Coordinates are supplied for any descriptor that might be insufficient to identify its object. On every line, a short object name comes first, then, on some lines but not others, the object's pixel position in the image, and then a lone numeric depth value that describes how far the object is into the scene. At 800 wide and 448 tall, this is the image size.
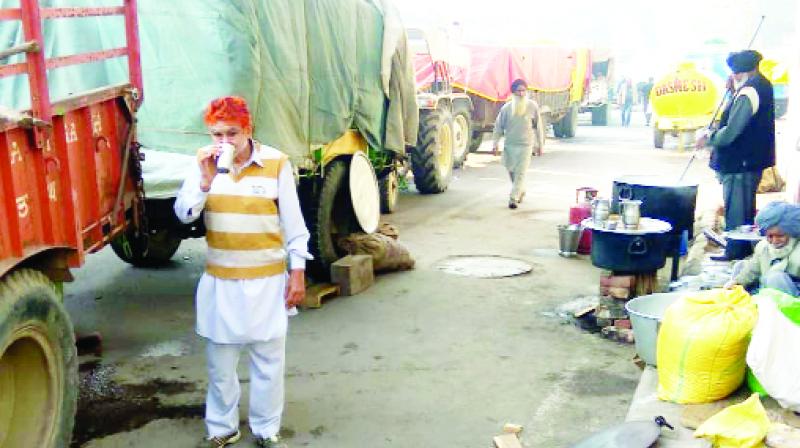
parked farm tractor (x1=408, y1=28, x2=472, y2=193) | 12.51
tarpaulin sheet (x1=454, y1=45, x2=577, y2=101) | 16.28
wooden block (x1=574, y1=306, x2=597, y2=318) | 6.38
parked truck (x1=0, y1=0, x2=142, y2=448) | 3.12
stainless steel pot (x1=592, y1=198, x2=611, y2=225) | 6.17
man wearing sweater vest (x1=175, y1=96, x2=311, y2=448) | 3.86
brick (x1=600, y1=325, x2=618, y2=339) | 5.92
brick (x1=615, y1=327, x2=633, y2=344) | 5.82
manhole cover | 7.87
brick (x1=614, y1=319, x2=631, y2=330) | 5.94
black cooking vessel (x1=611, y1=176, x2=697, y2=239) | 6.86
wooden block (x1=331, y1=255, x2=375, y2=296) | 6.99
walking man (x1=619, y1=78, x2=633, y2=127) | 28.58
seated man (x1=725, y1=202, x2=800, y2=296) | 4.51
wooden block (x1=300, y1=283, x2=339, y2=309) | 6.66
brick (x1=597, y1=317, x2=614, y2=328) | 6.04
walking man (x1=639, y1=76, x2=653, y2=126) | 28.62
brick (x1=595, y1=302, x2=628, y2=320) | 6.02
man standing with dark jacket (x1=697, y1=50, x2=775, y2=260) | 6.80
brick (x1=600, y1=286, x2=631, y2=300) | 5.96
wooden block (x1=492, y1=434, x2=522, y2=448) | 4.16
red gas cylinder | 8.55
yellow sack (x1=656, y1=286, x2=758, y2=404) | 3.91
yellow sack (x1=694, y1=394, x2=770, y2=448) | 3.39
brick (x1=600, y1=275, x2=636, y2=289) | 5.99
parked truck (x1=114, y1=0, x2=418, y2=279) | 5.60
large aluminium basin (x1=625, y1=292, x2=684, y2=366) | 4.72
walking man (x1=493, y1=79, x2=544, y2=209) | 11.15
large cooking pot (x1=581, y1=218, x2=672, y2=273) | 5.90
